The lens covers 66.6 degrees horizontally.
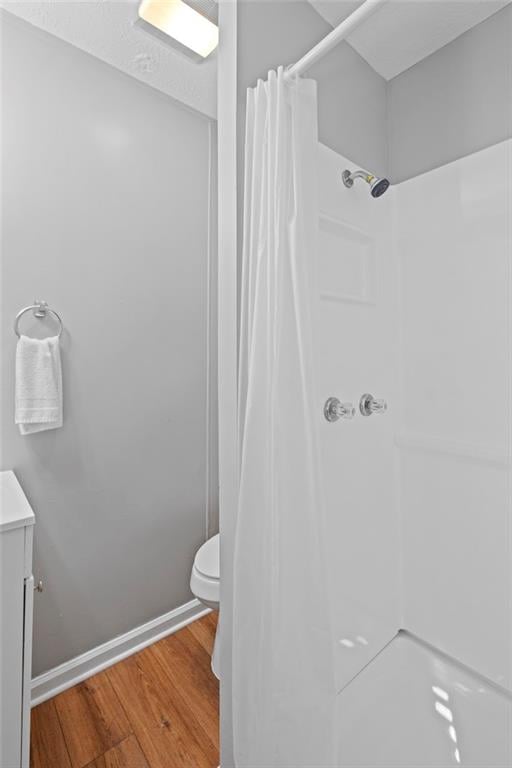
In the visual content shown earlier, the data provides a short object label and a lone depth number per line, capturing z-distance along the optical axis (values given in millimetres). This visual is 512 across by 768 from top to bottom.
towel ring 1474
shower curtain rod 856
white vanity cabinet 1055
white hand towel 1440
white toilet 1466
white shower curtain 956
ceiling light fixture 1405
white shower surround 1304
